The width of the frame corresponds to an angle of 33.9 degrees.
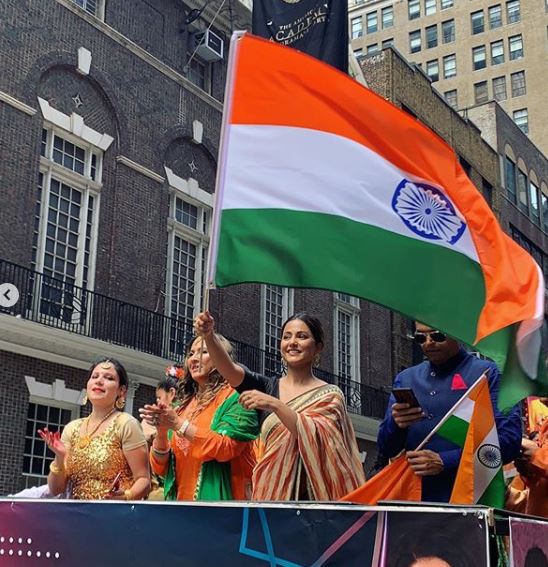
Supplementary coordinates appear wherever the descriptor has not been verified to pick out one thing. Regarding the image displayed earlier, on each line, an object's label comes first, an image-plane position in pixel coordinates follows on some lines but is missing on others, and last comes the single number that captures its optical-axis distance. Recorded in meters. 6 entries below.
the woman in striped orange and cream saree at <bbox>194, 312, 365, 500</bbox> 4.28
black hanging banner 13.99
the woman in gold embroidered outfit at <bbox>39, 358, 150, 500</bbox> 4.84
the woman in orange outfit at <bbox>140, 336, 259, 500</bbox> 4.83
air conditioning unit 20.56
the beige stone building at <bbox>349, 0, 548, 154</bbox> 61.81
